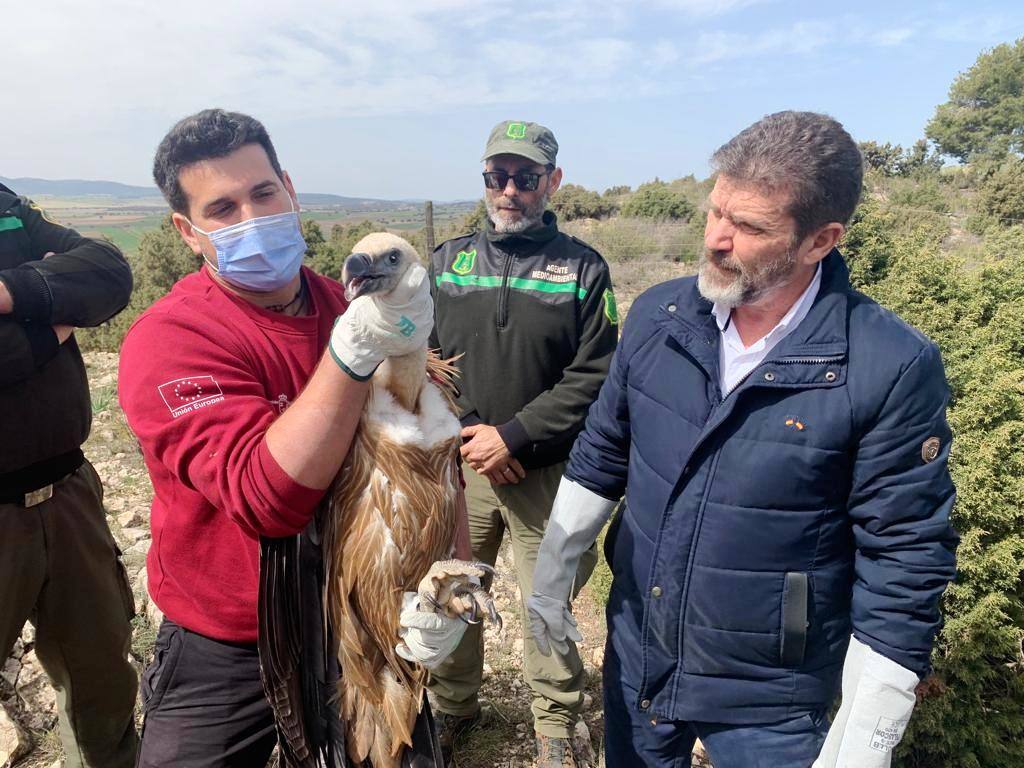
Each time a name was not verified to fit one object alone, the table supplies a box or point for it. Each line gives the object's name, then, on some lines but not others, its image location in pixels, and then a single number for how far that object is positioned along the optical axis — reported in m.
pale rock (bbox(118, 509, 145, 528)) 5.54
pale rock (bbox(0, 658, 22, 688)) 3.39
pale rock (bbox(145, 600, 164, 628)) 4.15
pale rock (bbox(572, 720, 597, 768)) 3.34
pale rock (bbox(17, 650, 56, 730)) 3.43
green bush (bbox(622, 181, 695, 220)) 22.98
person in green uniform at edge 2.45
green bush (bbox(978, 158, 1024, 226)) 18.53
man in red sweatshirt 1.48
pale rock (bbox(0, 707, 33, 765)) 3.27
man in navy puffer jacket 1.76
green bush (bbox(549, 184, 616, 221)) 24.73
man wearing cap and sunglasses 3.16
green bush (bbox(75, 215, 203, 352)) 13.40
